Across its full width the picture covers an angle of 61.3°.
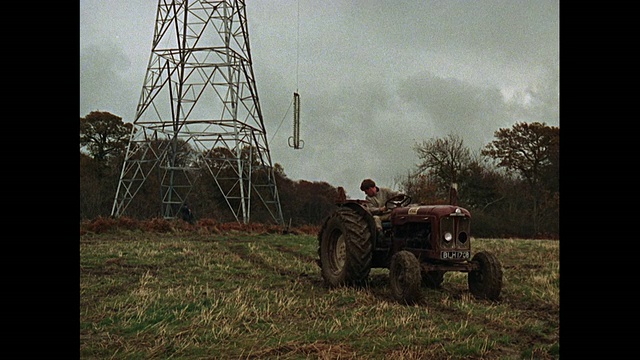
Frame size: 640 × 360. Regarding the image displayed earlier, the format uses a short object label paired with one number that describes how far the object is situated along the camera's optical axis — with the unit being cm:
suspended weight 2694
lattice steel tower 2592
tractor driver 862
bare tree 3566
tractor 741
